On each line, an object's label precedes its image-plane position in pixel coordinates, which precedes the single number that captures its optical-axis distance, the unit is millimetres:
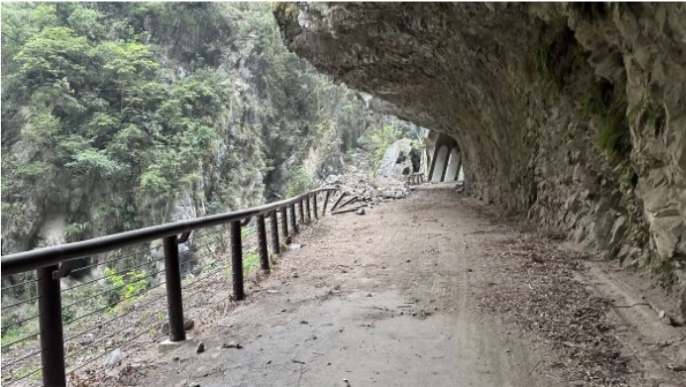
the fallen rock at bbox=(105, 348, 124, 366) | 3538
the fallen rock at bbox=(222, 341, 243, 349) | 3733
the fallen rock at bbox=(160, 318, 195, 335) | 4118
